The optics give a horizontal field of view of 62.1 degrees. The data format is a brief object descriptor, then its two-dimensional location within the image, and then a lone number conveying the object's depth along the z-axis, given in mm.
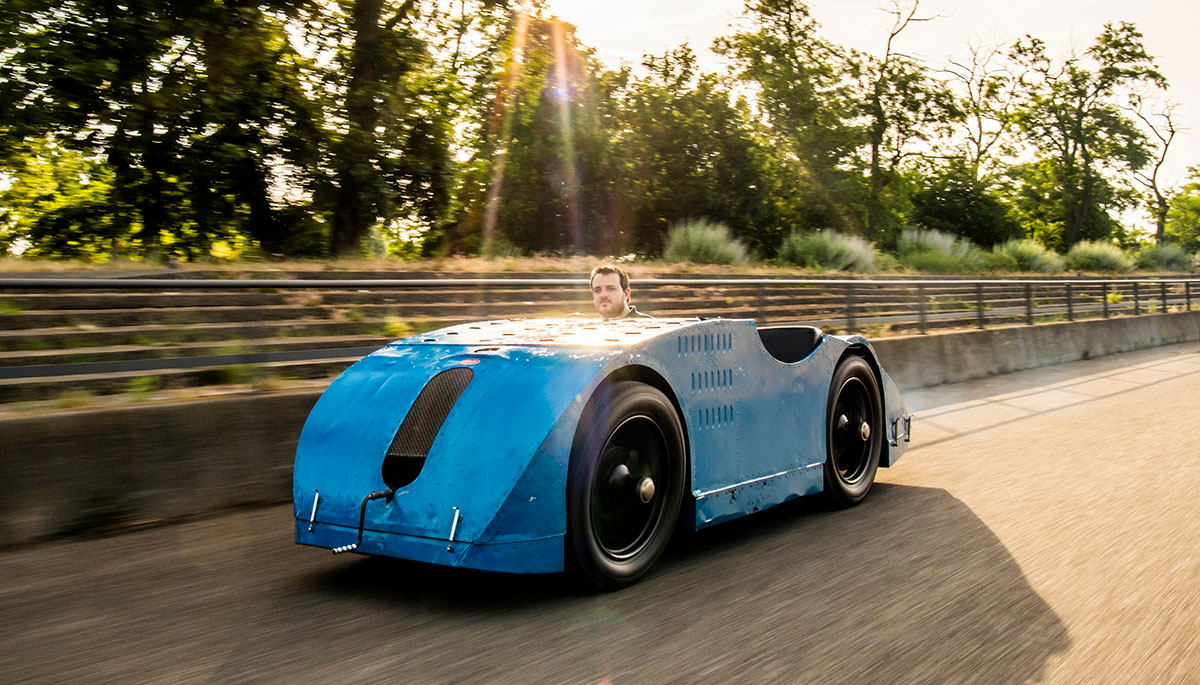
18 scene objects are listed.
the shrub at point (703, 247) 25719
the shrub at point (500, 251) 22953
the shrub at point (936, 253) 32906
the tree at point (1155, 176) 54938
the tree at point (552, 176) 27906
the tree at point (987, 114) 52719
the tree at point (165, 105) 15195
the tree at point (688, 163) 34719
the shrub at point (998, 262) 36284
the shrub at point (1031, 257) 38156
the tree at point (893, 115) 42656
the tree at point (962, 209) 48750
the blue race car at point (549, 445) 3641
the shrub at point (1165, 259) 48156
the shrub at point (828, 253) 27750
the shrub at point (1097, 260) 42375
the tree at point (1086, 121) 52938
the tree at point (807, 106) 39312
